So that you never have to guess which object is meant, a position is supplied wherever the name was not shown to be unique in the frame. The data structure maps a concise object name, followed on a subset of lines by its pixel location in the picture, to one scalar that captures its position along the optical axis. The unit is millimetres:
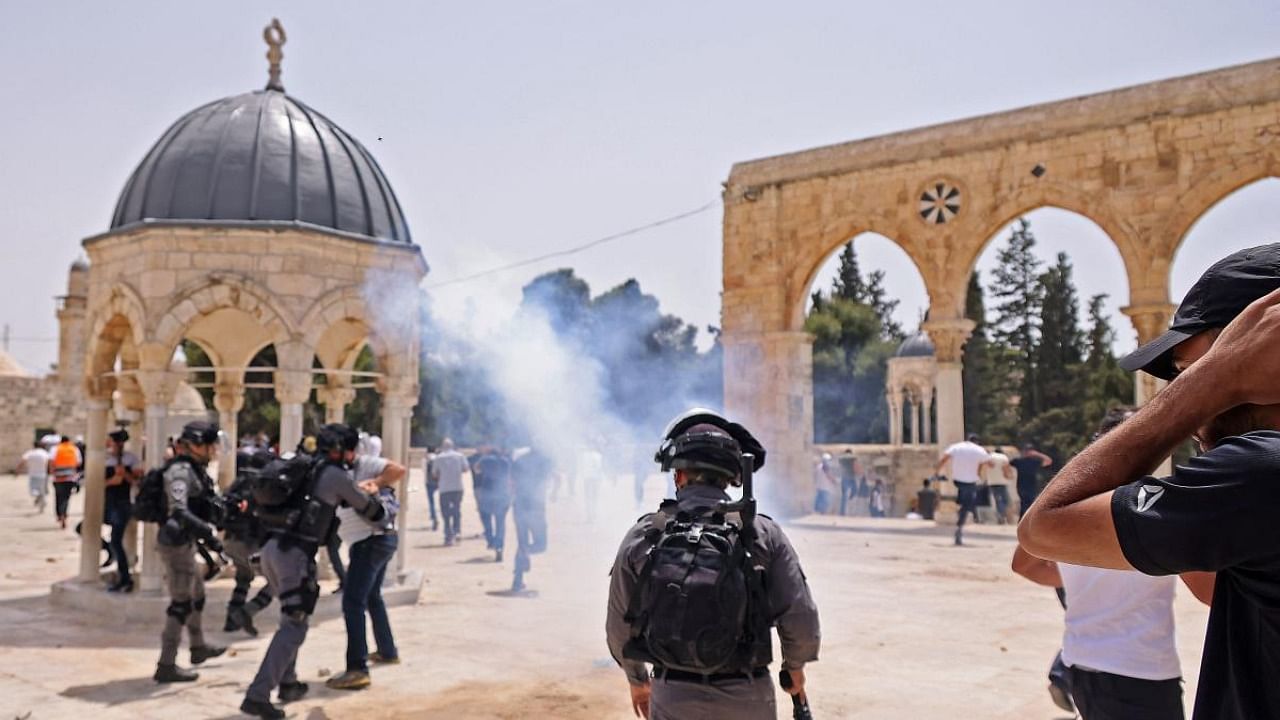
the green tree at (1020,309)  45500
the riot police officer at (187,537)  6656
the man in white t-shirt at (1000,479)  15734
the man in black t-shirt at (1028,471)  14570
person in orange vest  16938
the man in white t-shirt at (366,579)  6496
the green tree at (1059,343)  42219
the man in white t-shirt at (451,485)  15109
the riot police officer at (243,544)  7410
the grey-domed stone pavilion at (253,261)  8992
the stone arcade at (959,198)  15492
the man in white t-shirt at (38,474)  20922
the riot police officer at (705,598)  2945
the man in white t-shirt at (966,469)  14820
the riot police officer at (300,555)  5785
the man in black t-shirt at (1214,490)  1453
